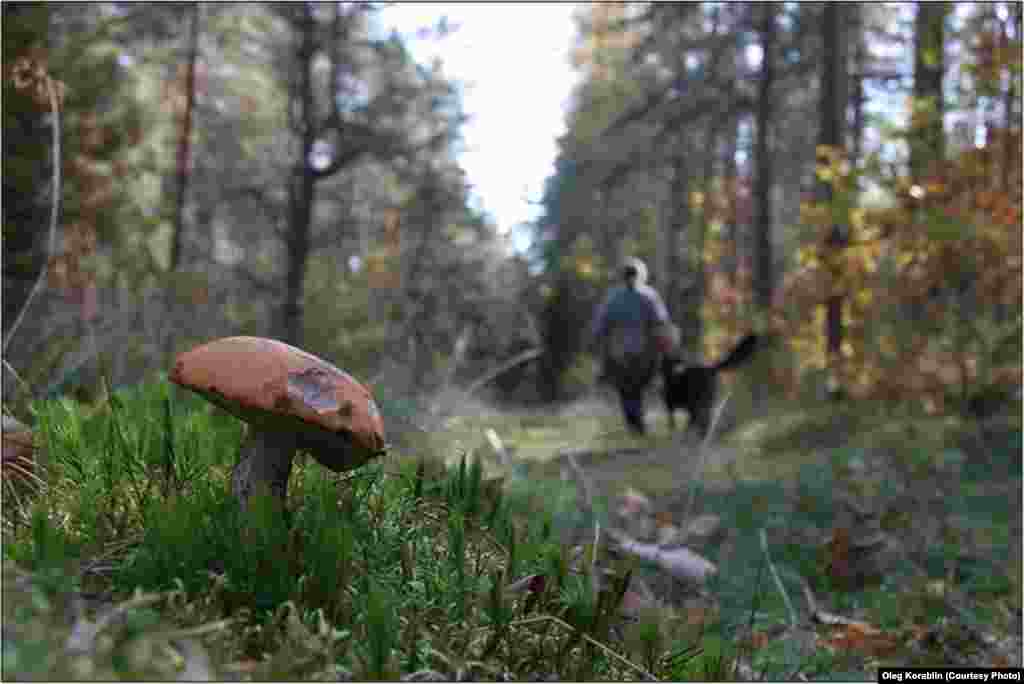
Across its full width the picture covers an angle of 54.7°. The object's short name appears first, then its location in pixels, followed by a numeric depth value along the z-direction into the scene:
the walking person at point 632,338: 11.69
